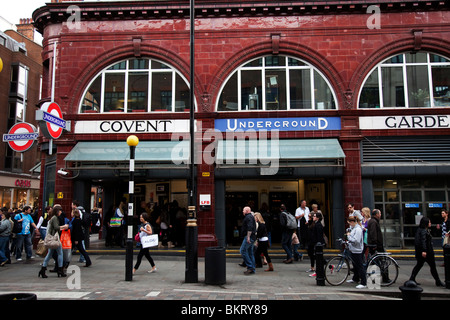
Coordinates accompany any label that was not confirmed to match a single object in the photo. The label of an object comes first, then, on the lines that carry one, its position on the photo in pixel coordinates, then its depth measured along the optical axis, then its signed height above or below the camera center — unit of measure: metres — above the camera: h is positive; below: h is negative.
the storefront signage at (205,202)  14.56 +0.16
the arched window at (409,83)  15.02 +4.89
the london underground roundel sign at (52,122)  12.70 +3.07
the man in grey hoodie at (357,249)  9.16 -1.10
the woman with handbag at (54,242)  10.21 -0.93
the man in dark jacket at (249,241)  10.83 -1.01
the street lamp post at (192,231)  9.62 -0.64
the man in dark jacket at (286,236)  12.65 -1.05
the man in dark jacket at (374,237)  9.77 -0.85
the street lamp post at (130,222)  9.80 -0.42
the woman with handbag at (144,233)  10.77 -0.78
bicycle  9.41 -1.64
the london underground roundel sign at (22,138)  11.27 +2.12
